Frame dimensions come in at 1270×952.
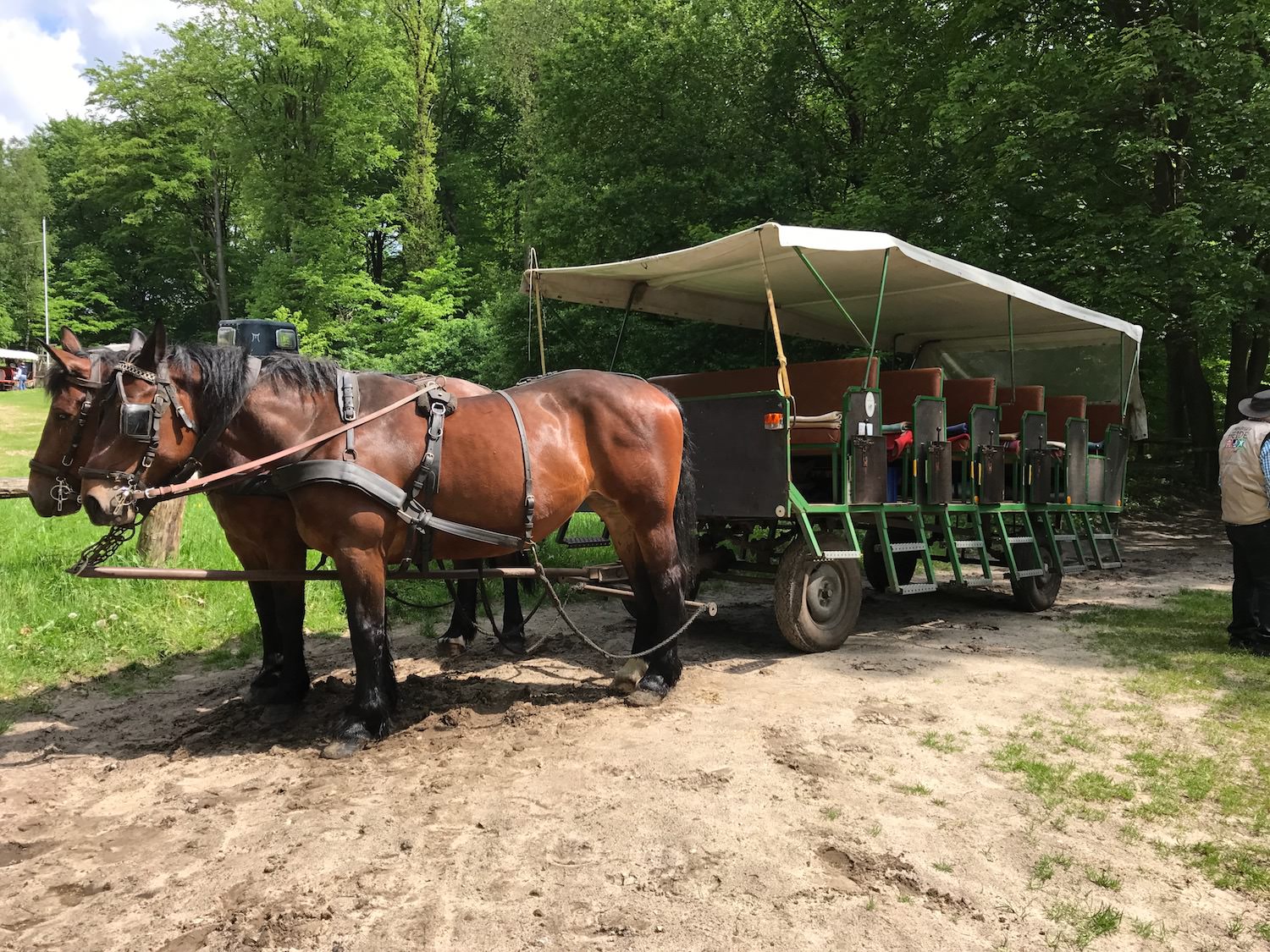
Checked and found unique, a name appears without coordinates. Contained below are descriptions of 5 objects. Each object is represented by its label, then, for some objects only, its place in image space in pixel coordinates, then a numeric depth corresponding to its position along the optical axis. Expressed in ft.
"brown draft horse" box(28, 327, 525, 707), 10.86
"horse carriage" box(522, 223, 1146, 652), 17.56
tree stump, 20.40
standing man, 17.93
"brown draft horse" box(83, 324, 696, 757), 11.65
